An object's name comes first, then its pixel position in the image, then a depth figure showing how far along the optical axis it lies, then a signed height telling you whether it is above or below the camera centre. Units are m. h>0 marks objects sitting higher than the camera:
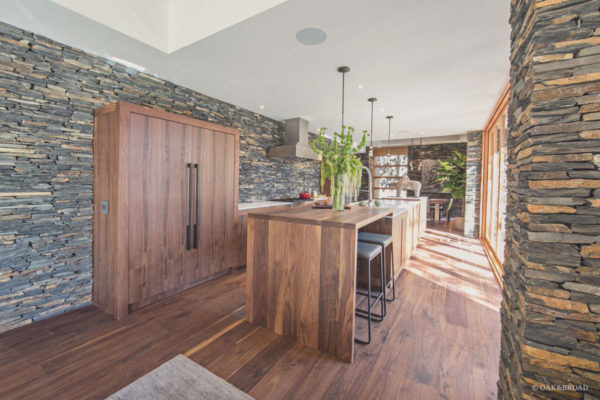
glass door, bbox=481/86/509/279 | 3.62 +0.24
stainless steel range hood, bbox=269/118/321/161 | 4.93 +1.07
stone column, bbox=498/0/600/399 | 0.86 -0.02
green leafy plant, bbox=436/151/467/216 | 6.39 +0.54
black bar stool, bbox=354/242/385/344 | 1.97 -0.46
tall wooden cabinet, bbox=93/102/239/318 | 2.29 -0.11
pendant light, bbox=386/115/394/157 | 5.02 +1.58
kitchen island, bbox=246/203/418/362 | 1.75 -0.60
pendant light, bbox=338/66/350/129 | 2.89 +1.44
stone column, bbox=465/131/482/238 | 5.86 +0.31
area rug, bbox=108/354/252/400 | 1.45 -1.14
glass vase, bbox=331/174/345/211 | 2.37 +0.03
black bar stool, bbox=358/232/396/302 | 2.30 -0.40
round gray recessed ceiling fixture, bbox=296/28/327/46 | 2.21 +1.41
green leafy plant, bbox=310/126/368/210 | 2.31 +0.28
